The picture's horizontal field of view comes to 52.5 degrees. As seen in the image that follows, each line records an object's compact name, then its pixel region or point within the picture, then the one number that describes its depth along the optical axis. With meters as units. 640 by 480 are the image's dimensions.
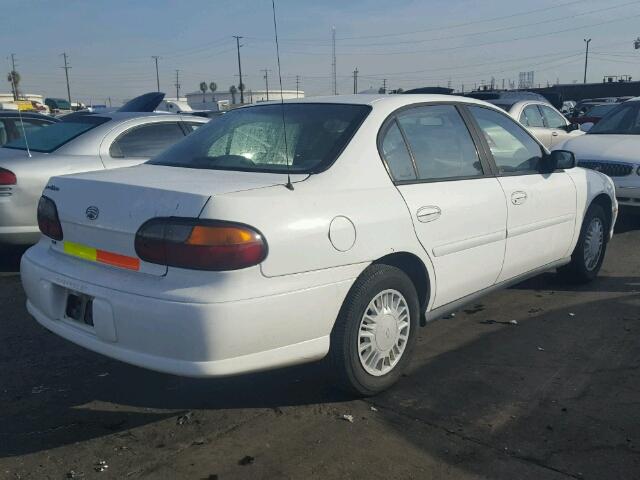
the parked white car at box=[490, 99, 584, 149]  10.98
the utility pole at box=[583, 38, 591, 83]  81.00
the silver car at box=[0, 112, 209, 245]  5.68
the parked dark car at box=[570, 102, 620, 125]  14.43
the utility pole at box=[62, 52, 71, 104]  68.97
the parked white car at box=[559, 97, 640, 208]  7.45
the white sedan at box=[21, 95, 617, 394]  2.73
